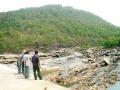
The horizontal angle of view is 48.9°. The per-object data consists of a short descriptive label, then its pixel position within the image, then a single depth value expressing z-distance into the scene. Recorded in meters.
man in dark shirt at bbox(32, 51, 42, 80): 10.33
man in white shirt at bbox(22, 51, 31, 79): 10.70
